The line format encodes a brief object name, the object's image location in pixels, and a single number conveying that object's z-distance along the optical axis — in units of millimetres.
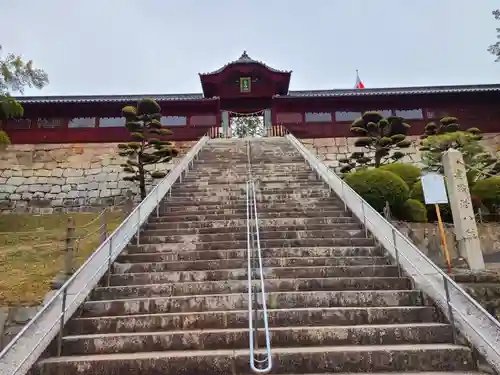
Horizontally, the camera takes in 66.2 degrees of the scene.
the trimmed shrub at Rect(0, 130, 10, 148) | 11523
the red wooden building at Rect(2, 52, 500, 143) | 18672
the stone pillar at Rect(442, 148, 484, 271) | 6164
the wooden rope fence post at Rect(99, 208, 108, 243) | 7051
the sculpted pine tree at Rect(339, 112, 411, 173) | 13242
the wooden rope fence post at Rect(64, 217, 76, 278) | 5781
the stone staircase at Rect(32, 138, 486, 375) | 3510
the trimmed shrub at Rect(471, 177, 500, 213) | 10281
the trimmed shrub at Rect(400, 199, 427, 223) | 9312
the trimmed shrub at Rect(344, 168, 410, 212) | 9195
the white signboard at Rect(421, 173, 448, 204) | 6391
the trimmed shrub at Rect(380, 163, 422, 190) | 11000
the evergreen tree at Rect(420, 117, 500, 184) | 11875
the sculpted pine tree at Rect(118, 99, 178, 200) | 13781
